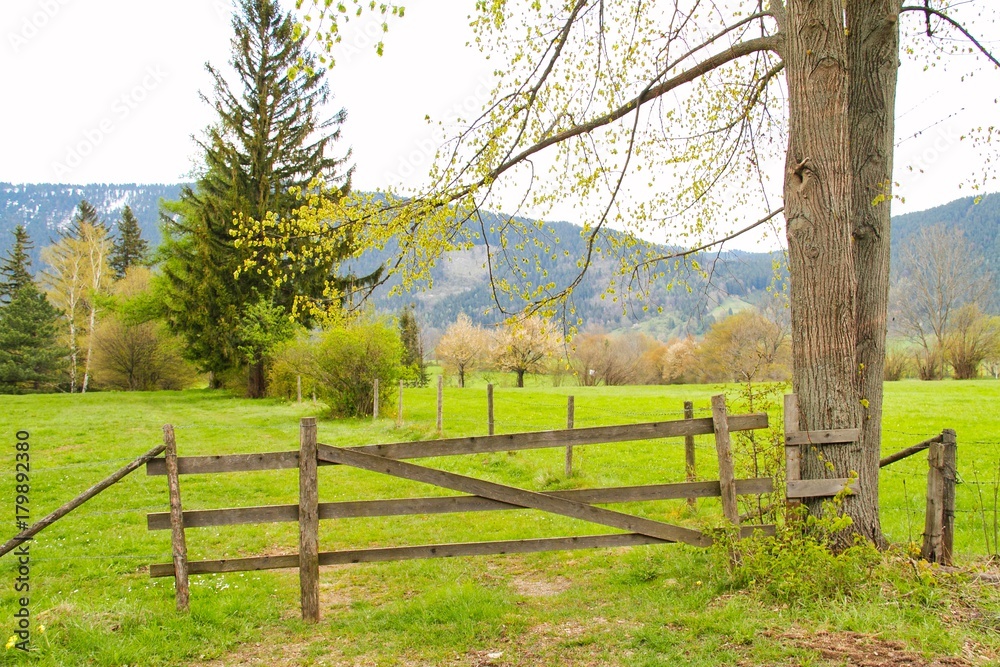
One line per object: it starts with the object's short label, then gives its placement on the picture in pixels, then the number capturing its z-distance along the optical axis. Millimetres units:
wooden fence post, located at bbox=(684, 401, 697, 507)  8570
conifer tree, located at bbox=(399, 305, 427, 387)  56972
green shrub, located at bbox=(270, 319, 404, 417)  22078
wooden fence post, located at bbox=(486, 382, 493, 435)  15481
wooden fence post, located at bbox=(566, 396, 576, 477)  11962
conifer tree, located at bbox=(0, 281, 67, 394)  40594
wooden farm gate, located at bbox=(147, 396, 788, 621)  5555
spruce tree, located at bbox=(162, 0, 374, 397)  29797
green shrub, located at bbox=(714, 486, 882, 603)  5074
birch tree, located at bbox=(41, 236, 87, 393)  42188
